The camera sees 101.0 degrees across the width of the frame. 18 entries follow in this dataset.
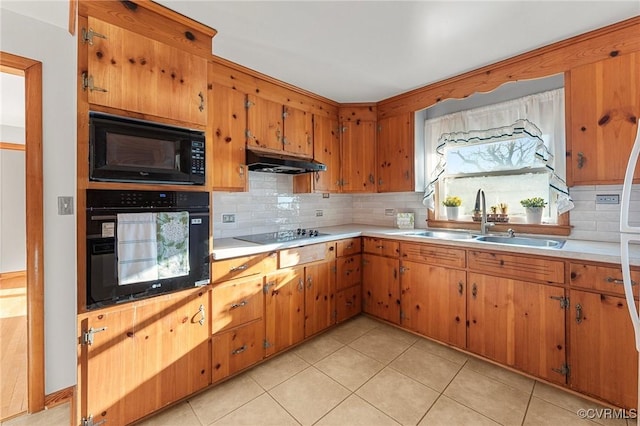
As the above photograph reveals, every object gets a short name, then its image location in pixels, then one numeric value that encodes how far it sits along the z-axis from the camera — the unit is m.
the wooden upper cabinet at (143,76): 1.41
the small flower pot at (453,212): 2.91
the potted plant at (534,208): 2.39
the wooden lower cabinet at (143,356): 1.39
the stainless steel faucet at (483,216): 2.50
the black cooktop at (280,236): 2.33
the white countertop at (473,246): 1.67
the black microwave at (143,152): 1.41
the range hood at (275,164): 2.21
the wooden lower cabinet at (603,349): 1.57
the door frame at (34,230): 1.70
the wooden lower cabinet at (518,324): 1.82
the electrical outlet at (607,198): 2.02
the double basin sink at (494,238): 2.15
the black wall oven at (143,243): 1.40
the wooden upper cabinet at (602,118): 1.75
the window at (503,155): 2.29
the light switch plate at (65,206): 1.81
